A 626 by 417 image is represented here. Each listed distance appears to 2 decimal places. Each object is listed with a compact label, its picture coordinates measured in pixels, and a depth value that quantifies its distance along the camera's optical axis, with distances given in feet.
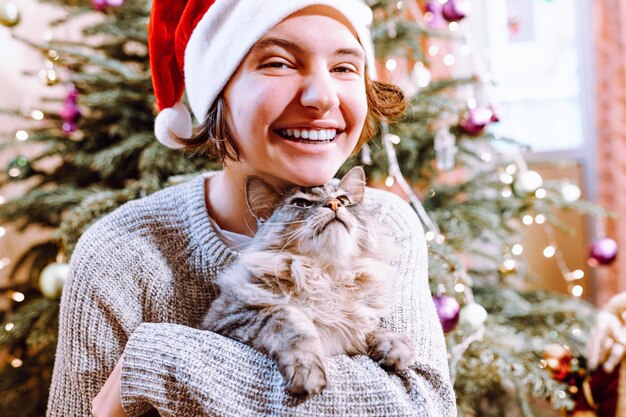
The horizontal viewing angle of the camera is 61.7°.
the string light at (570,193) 6.18
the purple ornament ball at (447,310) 4.48
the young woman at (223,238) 2.65
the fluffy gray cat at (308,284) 2.84
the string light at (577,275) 7.37
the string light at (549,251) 7.07
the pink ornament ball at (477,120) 5.65
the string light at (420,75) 6.77
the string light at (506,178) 5.94
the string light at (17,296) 5.88
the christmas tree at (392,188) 4.97
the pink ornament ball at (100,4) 5.47
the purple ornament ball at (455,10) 5.59
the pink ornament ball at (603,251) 6.64
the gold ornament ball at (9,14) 5.45
